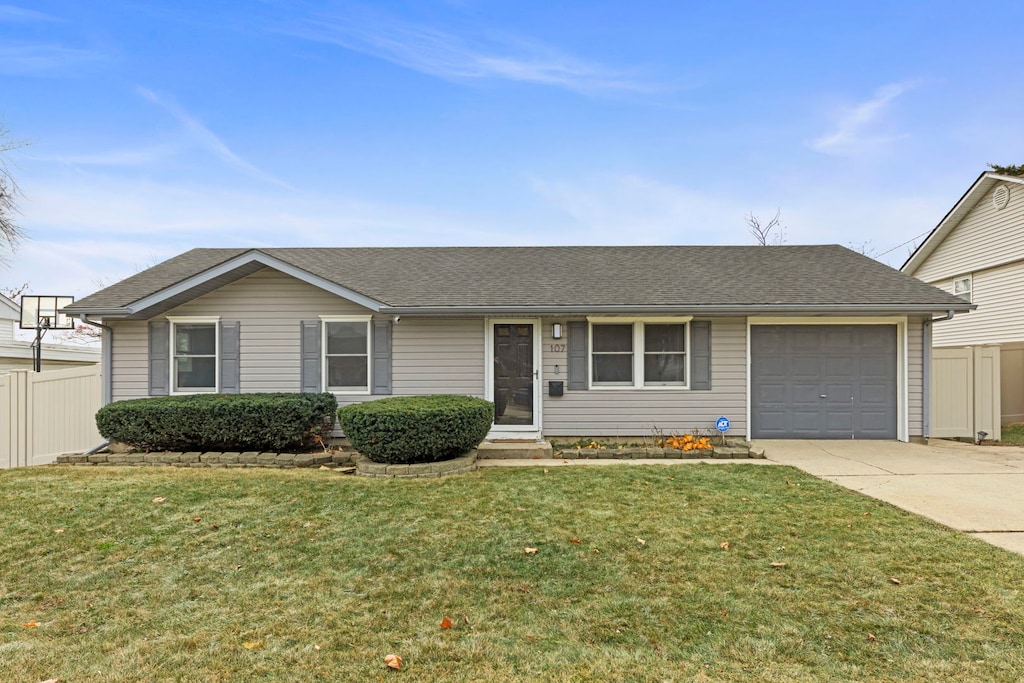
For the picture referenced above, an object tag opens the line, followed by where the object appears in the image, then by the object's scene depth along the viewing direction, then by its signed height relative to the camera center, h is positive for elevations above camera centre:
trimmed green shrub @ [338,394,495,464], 6.55 -1.20
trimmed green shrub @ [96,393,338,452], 7.45 -1.26
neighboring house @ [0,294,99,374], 11.38 -0.34
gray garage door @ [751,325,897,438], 8.61 -0.65
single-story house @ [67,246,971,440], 8.55 -0.27
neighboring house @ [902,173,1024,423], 12.51 +2.26
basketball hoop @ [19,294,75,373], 11.21 +0.64
